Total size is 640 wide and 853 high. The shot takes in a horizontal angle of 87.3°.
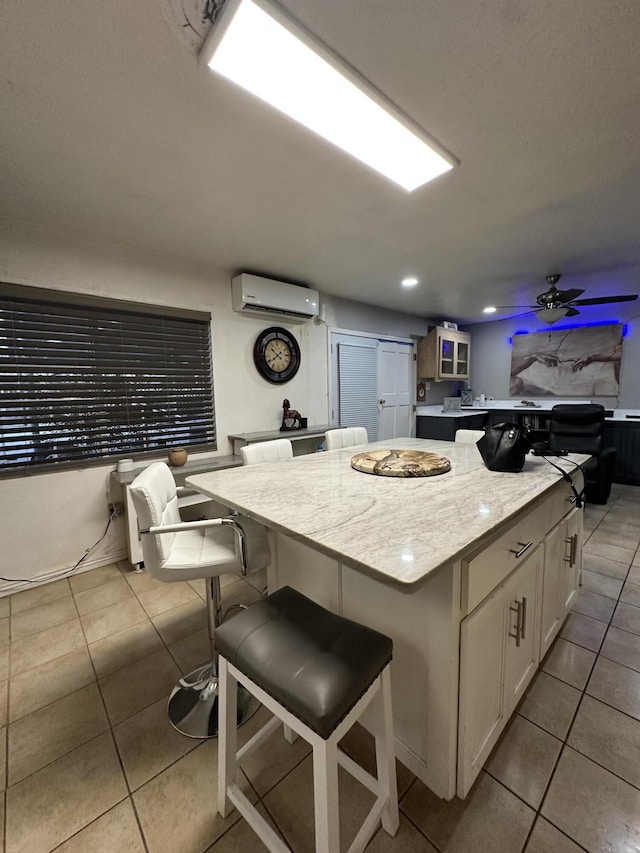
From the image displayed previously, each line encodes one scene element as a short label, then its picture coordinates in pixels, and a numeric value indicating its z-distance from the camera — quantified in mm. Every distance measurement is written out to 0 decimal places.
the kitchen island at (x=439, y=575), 881
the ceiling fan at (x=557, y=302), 3126
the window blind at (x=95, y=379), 2199
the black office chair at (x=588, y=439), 3494
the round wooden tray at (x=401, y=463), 1555
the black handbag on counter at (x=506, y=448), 1512
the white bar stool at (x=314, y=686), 738
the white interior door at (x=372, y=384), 4191
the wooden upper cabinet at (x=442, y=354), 5121
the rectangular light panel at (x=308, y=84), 985
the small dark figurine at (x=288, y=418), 3535
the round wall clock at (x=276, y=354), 3367
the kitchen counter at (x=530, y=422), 4164
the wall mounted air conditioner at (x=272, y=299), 3021
